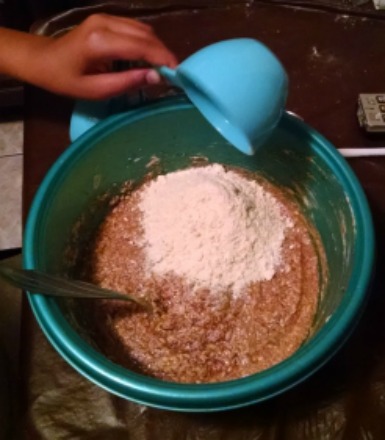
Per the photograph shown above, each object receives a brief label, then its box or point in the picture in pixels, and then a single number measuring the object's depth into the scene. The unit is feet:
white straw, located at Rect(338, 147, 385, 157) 2.50
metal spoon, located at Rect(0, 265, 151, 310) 1.75
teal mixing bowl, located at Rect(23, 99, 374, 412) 1.63
